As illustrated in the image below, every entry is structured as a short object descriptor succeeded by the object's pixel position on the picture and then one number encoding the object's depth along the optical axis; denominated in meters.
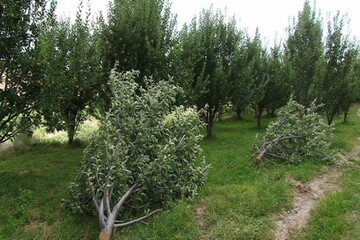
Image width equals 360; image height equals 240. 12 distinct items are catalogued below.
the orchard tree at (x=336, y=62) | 12.89
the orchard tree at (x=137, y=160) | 6.05
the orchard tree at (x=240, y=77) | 13.62
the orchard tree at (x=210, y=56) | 12.19
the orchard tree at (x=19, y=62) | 7.58
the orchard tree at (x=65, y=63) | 7.40
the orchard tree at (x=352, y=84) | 13.16
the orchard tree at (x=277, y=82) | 17.75
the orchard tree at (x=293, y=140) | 9.39
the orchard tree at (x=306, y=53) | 12.67
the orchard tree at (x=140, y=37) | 10.48
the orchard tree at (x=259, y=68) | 16.25
